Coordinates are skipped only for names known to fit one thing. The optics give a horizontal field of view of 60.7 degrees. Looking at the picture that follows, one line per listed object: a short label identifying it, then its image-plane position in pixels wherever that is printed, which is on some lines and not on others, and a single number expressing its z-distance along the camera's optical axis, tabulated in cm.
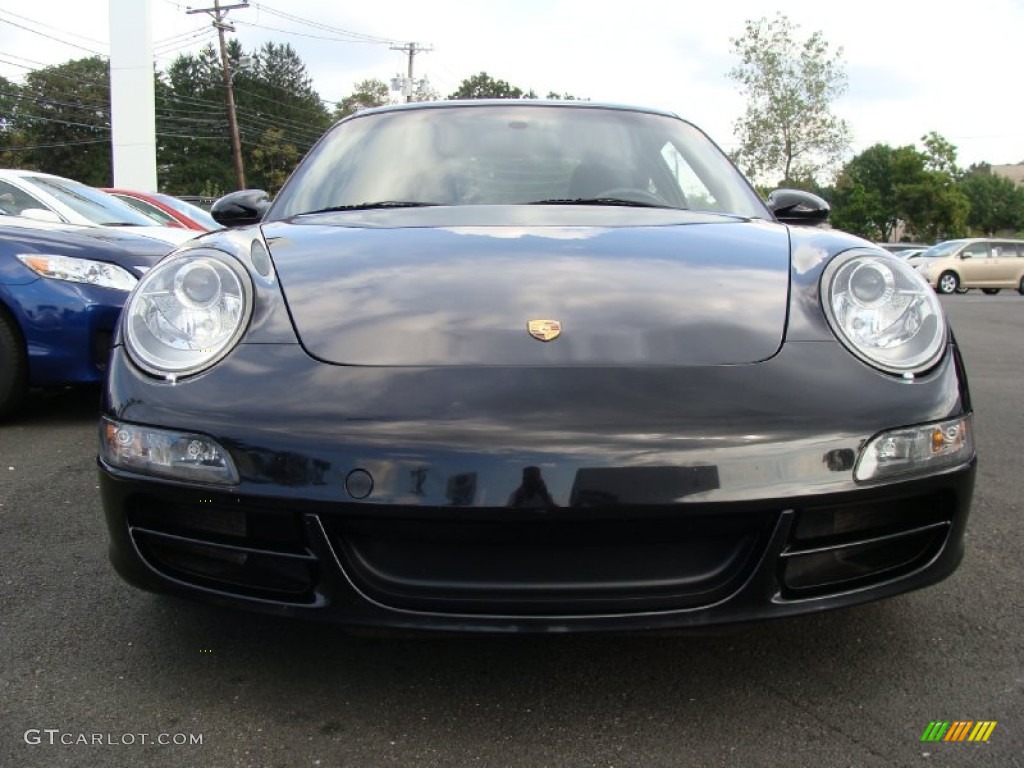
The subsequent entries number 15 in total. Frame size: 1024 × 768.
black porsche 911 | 146
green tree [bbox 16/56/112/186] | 6097
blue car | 402
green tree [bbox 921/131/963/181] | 4859
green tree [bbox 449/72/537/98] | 6794
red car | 816
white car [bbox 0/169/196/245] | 495
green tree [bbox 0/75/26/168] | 5988
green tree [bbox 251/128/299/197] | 6138
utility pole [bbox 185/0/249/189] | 3509
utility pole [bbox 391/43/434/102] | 5134
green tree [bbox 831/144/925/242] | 4941
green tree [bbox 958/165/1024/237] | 7269
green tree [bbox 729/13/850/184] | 3400
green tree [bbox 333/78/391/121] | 7207
